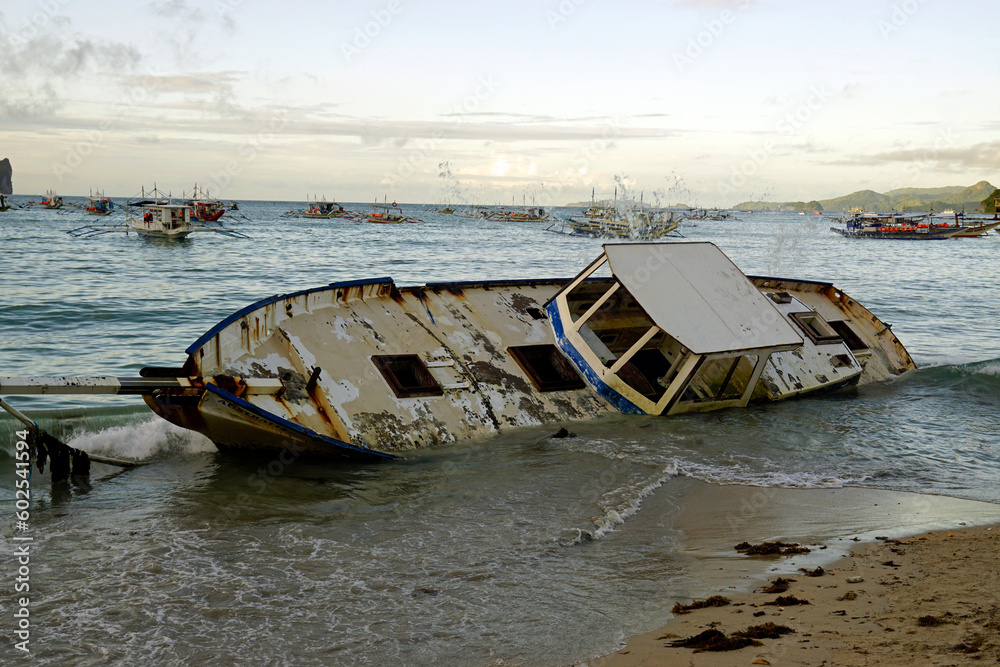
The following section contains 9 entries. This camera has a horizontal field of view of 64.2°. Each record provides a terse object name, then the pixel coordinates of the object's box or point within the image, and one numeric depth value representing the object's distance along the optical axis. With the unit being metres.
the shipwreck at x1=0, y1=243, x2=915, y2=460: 8.79
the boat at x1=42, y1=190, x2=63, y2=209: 123.00
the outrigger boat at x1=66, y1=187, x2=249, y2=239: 55.62
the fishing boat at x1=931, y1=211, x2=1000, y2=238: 87.53
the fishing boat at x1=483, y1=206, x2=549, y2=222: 134.77
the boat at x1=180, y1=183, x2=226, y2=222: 76.31
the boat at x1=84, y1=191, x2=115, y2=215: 102.06
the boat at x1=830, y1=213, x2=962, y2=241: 90.19
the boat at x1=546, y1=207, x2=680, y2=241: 87.75
